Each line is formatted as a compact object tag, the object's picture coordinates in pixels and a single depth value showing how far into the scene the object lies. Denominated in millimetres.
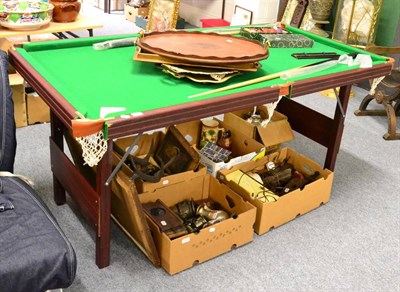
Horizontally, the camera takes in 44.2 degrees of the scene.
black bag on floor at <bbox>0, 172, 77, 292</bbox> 1661
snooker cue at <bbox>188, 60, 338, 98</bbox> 2231
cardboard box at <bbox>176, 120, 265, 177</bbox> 2830
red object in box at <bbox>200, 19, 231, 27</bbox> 5945
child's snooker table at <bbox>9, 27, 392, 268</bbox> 1979
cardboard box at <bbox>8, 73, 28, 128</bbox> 3425
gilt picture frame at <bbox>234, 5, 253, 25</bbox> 5668
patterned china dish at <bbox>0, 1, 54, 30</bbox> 3502
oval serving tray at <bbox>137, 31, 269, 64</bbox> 2262
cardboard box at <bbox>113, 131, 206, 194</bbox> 2453
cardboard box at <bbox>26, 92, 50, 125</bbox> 3553
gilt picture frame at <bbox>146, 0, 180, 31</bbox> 4784
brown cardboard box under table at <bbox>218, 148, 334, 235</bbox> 2576
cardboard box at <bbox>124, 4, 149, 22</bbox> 6512
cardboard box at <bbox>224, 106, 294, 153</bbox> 3117
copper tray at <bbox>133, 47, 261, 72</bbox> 2275
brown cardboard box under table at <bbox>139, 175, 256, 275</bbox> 2244
